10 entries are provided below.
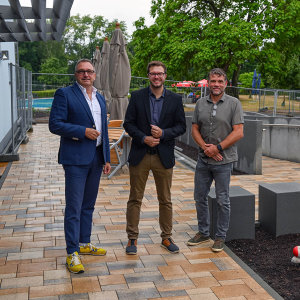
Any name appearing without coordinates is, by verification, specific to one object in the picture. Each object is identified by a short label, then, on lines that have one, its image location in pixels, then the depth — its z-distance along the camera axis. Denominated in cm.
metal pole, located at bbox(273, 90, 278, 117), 1514
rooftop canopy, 483
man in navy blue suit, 310
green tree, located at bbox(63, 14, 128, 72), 5497
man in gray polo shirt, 347
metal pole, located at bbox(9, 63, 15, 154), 767
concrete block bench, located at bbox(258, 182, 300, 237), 389
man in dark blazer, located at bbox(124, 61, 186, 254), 336
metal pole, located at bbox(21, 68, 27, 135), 1059
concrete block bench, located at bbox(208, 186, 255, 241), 380
